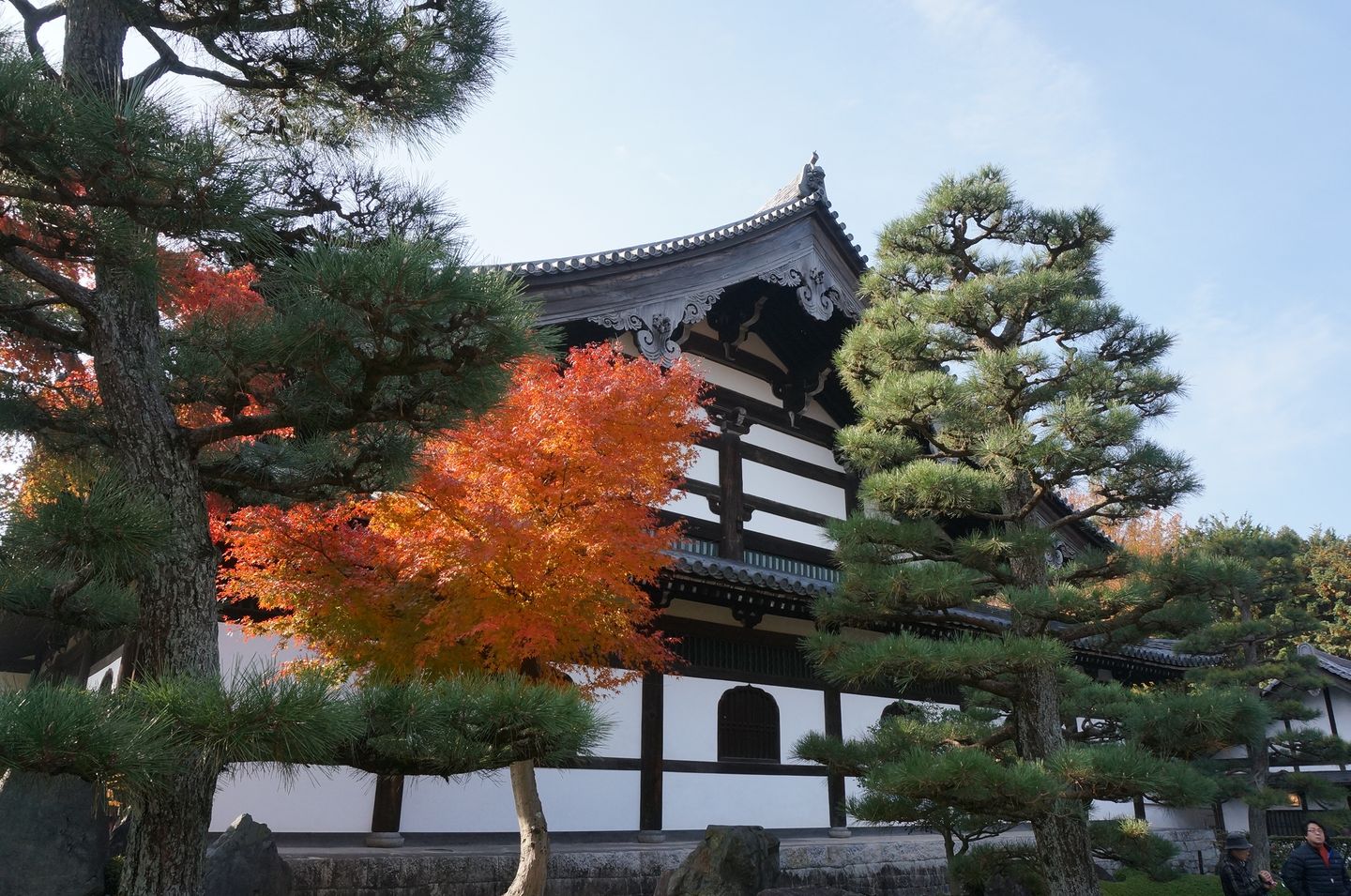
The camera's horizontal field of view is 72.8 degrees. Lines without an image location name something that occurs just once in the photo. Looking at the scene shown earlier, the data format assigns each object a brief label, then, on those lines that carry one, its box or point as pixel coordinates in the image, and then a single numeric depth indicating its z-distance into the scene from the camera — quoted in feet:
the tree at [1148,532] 87.79
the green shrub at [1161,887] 43.04
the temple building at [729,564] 31.86
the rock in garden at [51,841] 20.16
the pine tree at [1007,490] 22.08
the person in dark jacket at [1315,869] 24.02
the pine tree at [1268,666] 47.34
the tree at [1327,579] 101.71
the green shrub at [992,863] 29.99
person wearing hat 27.63
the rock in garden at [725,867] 26.78
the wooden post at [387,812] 28.45
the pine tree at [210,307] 11.78
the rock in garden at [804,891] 25.63
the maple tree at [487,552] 23.45
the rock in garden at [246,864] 21.39
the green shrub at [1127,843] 30.30
